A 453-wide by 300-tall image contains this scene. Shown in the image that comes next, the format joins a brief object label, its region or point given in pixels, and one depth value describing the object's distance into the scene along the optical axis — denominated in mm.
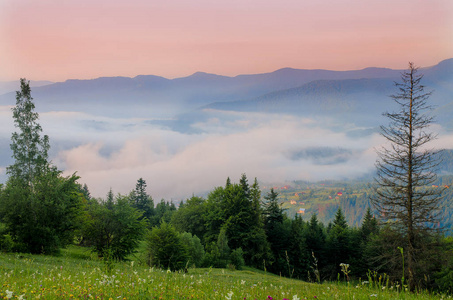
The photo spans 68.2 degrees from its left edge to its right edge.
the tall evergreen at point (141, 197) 111562
